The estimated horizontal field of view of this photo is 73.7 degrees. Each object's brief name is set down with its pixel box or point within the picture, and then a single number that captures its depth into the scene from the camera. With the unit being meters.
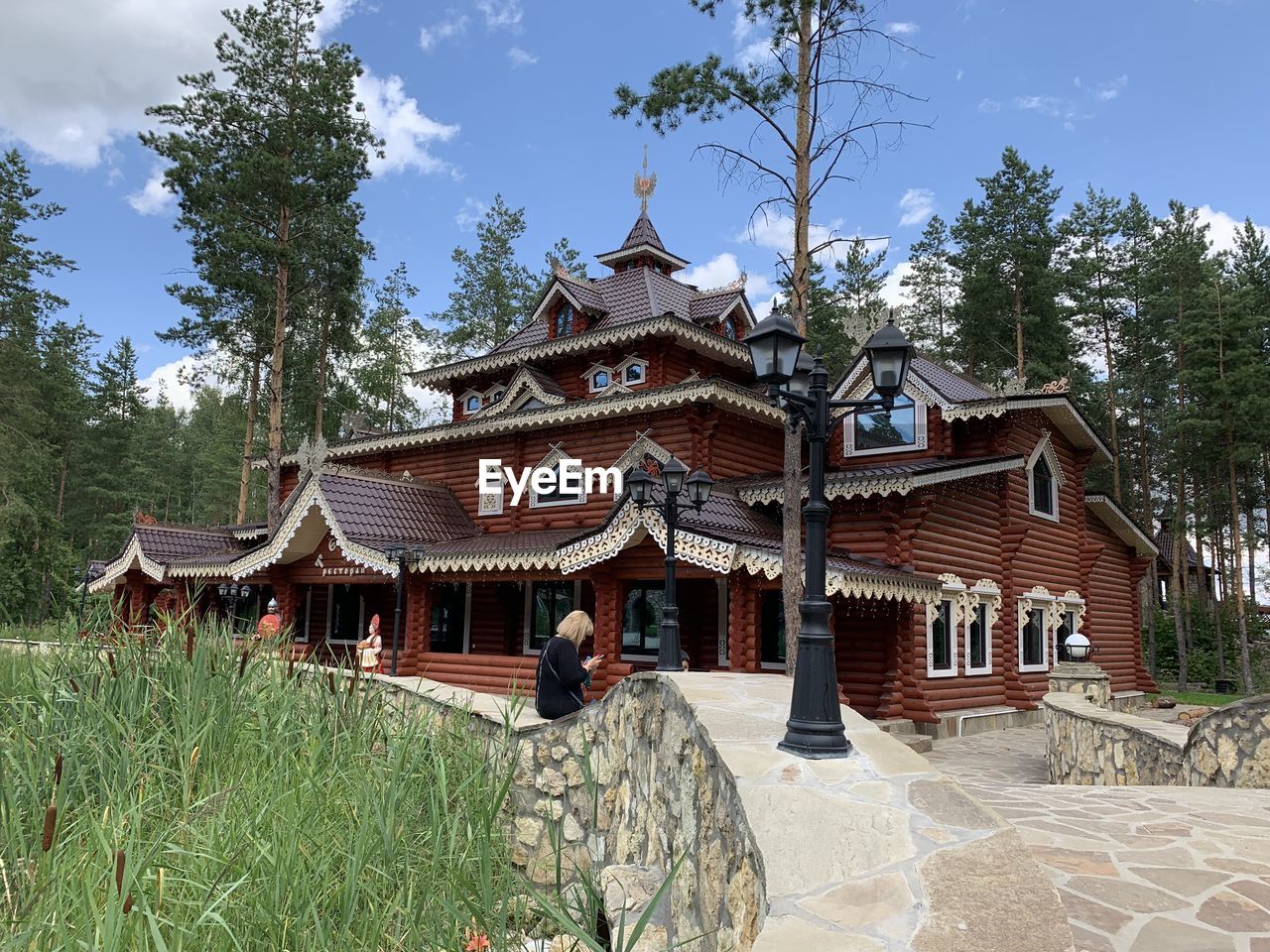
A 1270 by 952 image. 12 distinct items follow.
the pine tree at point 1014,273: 31.92
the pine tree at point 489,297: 38.06
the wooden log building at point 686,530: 15.16
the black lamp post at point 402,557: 15.73
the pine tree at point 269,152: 21.52
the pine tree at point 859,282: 39.50
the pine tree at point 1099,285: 34.62
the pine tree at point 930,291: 41.03
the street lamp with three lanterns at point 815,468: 5.23
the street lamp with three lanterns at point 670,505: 11.16
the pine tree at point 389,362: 39.66
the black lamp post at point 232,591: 22.11
